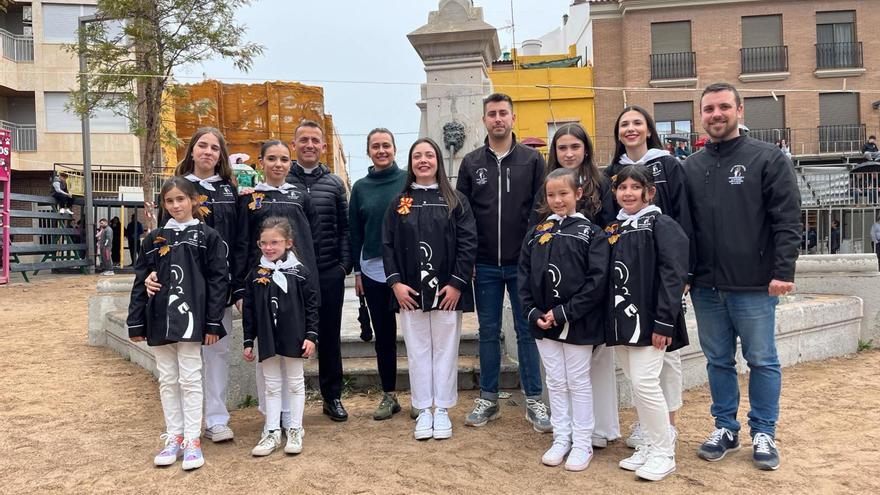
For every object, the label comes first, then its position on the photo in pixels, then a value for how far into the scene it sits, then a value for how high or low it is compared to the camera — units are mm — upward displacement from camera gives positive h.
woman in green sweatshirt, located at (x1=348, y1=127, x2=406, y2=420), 4602 +44
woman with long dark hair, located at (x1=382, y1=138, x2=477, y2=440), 4215 -198
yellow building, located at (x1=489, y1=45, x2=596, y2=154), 26141 +5559
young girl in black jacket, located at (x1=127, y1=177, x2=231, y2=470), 3854 -337
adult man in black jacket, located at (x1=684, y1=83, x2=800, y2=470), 3570 -101
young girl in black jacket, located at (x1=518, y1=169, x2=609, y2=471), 3668 -367
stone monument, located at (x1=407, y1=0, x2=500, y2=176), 7457 +2016
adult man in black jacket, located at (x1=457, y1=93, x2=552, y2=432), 4383 +79
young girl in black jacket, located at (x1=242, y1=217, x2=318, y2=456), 4000 -447
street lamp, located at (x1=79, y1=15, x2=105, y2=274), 16344 +1585
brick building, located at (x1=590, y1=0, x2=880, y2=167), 24516 +6364
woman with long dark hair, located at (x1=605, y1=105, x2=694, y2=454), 3789 +363
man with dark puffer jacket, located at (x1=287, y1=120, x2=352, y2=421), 4539 -6
